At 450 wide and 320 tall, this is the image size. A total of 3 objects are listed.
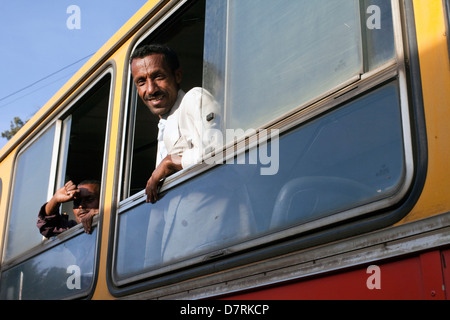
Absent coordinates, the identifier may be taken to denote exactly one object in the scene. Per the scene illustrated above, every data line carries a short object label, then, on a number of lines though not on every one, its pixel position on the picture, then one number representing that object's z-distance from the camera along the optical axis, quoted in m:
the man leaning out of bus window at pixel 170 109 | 2.52
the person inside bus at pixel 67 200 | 3.61
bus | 1.57
